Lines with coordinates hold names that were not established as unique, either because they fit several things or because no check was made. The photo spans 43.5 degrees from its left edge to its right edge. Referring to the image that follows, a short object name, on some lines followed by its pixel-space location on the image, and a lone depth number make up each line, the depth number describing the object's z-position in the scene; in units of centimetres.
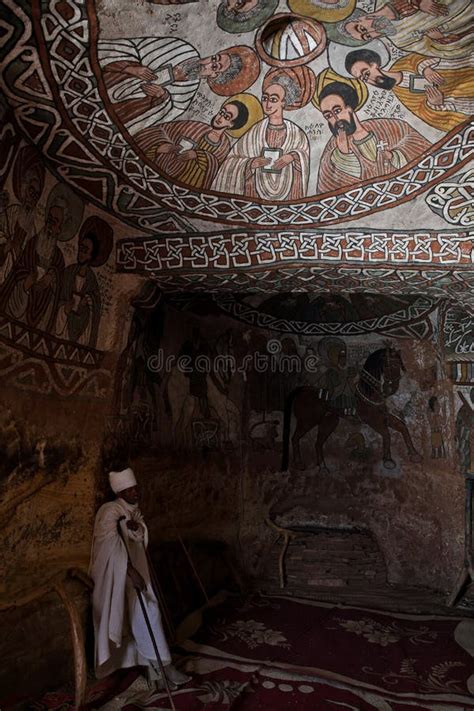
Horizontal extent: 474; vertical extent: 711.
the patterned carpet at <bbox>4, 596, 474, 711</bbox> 473
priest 475
